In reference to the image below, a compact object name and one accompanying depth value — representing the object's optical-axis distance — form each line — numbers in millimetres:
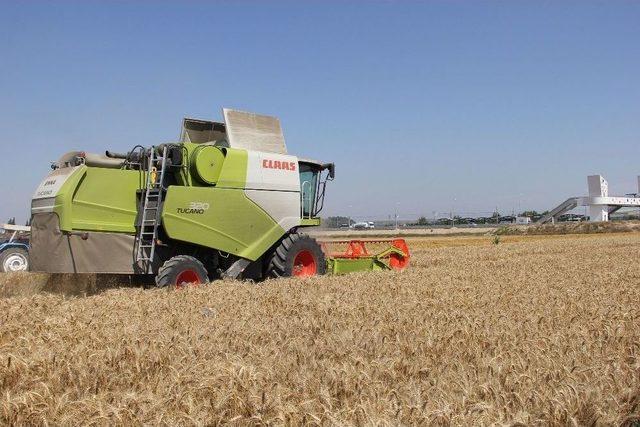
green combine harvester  9172
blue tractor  15133
